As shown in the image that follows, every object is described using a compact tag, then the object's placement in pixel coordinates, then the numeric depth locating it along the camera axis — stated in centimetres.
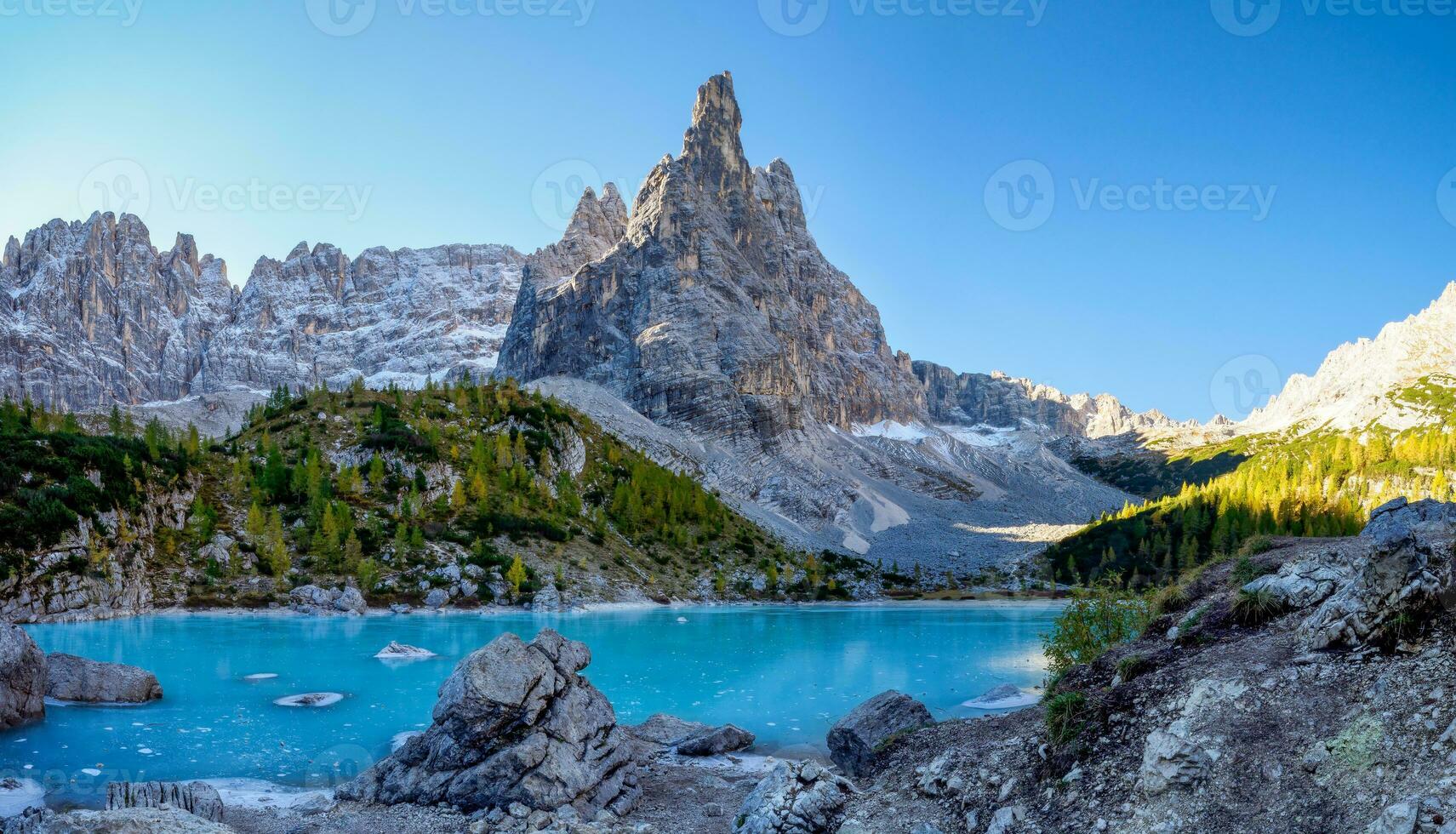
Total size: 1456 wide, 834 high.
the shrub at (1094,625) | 2588
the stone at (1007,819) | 1262
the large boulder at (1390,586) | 1173
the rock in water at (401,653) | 4744
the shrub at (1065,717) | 1369
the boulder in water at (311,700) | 3362
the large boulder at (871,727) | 2018
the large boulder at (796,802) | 1502
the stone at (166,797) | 1759
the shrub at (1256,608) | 1526
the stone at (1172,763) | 1153
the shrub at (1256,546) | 1988
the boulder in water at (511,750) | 1872
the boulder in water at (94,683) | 3073
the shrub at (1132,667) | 1467
